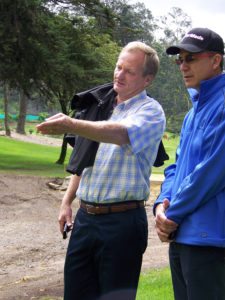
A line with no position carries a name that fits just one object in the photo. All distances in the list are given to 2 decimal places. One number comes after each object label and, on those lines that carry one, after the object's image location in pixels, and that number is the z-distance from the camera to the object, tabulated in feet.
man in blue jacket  8.93
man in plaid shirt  11.00
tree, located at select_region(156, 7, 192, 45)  260.42
